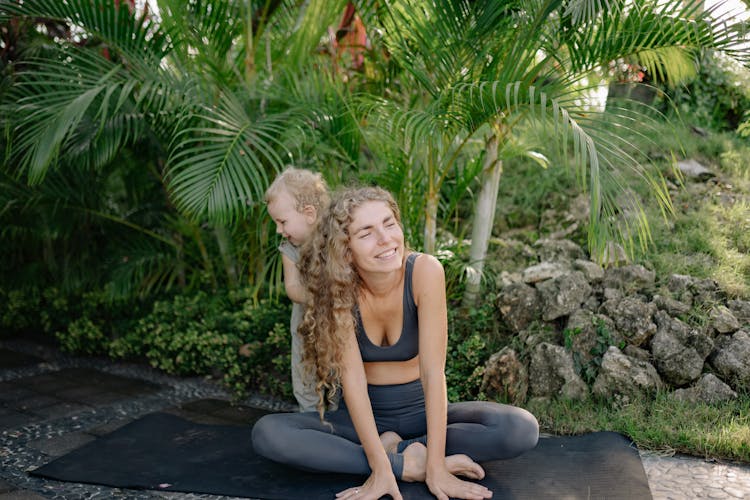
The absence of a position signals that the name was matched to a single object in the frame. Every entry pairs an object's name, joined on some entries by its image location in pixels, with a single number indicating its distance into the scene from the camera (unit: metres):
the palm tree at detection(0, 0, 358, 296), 3.43
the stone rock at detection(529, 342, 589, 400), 3.33
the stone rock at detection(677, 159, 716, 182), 5.04
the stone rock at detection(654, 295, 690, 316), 3.44
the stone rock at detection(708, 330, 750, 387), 3.11
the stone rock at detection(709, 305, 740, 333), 3.28
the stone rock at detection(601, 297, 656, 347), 3.38
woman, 2.40
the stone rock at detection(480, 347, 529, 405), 3.43
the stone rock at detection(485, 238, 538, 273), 4.31
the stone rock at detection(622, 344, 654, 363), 3.33
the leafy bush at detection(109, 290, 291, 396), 4.01
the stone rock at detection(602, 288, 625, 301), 3.60
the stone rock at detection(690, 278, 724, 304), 3.48
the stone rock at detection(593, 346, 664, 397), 3.21
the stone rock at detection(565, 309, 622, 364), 3.41
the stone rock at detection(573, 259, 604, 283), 3.79
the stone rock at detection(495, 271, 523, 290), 3.92
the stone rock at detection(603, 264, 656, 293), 3.68
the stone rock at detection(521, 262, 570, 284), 3.87
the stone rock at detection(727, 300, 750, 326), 3.35
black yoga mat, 2.49
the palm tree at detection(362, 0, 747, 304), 2.68
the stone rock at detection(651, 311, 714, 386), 3.21
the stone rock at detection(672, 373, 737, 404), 3.08
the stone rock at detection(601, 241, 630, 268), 3.85
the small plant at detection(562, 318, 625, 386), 3.37
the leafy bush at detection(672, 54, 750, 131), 5.79
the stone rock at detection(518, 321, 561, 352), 3.57
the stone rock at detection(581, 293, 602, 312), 3.62
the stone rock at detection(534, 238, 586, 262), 4.22
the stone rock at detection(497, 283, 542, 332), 3.73
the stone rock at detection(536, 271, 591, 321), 3.61
